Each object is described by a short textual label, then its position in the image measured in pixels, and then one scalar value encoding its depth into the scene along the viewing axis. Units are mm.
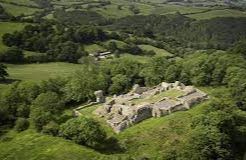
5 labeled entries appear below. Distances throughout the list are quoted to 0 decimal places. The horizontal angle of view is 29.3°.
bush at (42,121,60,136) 79000
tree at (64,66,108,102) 98750
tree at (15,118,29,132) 86762
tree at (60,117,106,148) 74500
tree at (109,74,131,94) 101500
